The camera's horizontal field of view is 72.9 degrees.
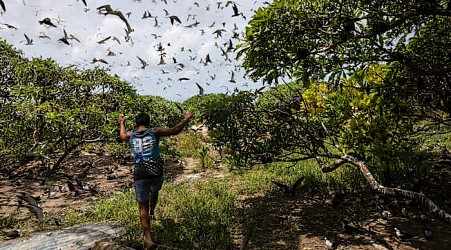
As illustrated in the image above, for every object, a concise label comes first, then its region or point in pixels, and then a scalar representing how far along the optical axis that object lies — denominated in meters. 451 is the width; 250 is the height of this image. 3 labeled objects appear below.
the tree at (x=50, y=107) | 7.13
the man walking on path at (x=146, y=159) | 4.84
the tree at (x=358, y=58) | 4.26
